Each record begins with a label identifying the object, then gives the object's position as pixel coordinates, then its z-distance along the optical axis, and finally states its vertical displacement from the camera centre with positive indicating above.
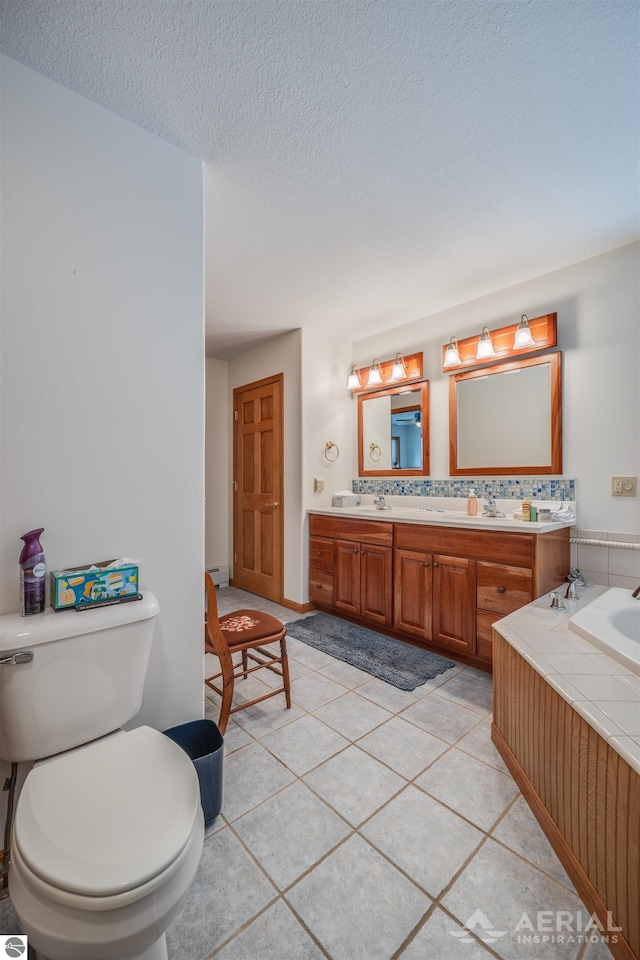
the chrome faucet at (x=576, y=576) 2.41 -0.63
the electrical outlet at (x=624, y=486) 2.30 -0.09
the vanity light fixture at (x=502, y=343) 2.59 +0.87
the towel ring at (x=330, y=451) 3.64 +0.18
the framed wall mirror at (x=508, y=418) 2.62 +0.36
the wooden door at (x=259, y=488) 3.72 -0.15
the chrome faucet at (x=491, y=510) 2.71 -0.26
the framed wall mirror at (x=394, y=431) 3.31 +0.35
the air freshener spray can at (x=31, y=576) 1.20 -0.30
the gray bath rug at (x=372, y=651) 2.37 -1.17
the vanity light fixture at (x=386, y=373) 3.34 +0.85
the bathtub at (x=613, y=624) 1.43 -0.63
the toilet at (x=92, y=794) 0.75 -0.73
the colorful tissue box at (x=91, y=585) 1.24 -0.35
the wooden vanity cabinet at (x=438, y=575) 2.23 -0.65
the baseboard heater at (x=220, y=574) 4.29 -1.07
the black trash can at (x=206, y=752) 1.34 -0.99
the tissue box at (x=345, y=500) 3.61 -0.24
